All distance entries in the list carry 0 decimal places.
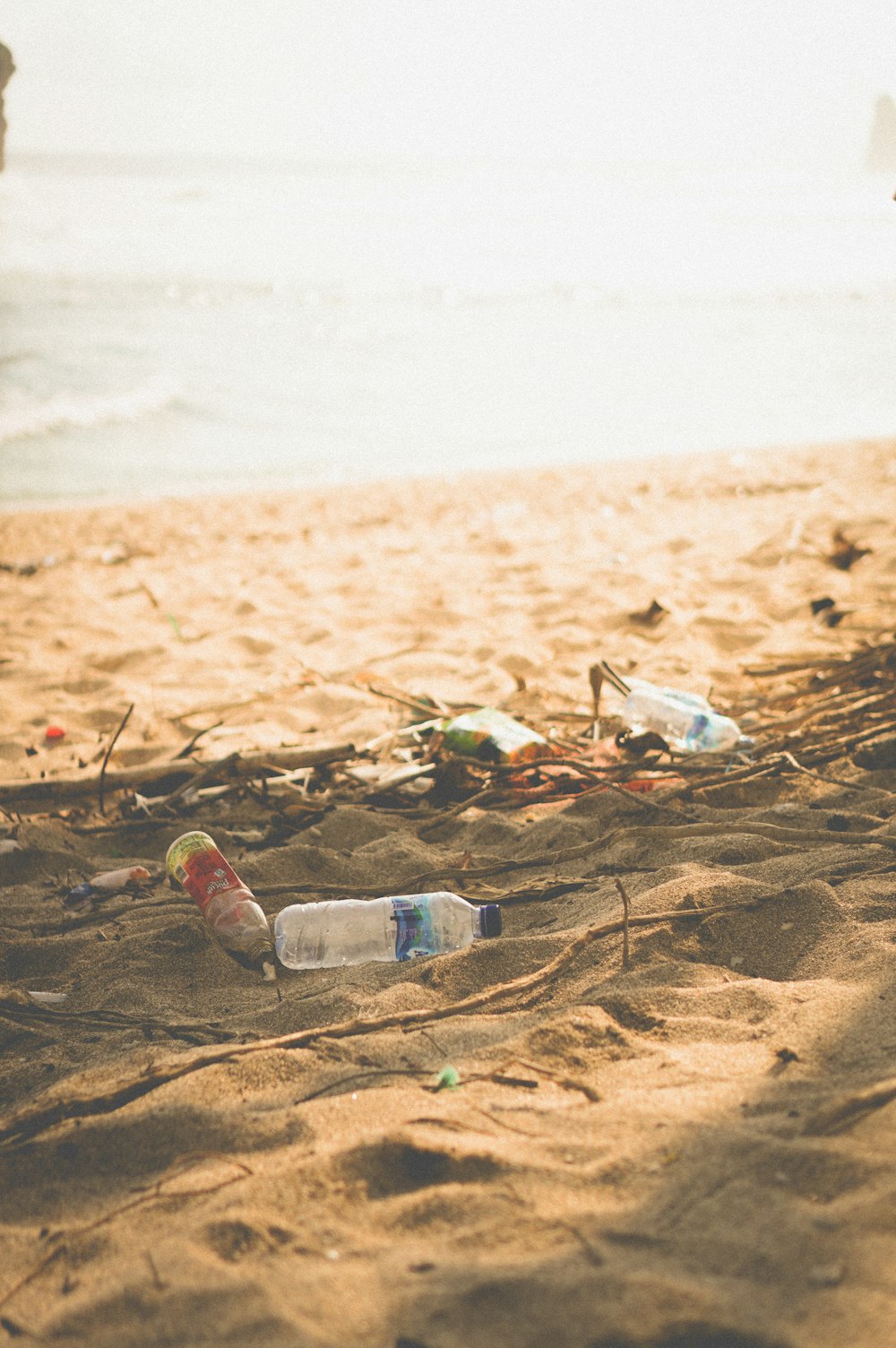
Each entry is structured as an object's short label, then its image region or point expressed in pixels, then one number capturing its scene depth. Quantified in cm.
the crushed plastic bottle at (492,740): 322
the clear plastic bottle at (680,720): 329
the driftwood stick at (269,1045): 162
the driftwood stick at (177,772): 320
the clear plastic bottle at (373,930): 229
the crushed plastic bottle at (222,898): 226
